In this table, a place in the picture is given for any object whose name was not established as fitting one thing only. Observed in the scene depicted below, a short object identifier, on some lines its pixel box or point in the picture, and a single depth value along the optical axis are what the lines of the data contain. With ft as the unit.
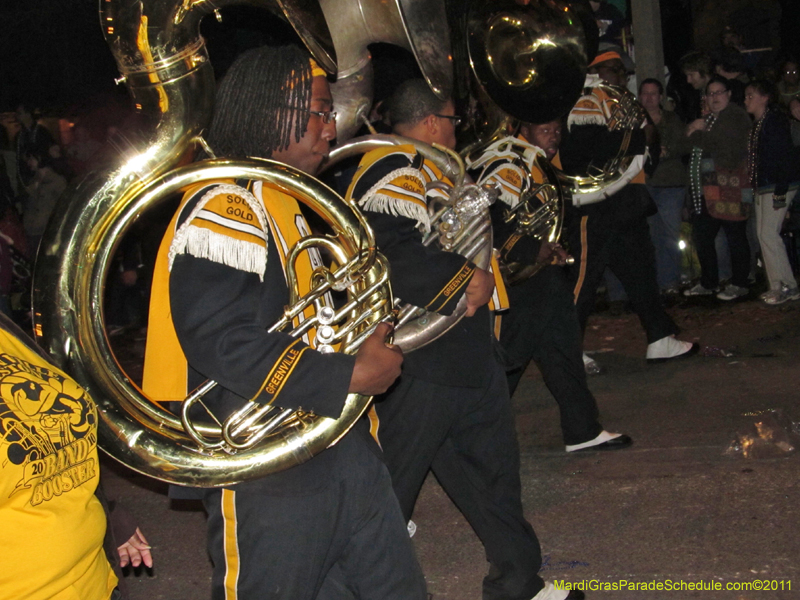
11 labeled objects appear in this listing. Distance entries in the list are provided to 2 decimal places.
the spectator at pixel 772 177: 23.21
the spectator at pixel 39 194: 24.29
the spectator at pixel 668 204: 25.30
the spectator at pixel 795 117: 23.63
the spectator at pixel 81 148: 25.05
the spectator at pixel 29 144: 25.05
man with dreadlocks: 6.05
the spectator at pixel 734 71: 26.43
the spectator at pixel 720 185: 24.25
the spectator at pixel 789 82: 25.04
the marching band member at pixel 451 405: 8.96
